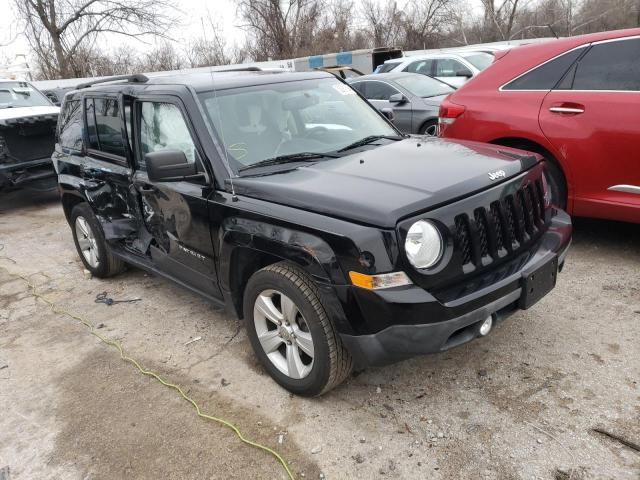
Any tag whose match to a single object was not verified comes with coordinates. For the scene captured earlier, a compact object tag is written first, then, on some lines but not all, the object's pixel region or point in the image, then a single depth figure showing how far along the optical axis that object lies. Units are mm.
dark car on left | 8086
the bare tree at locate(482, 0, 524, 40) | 38125
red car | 4105
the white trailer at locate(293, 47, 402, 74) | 23781
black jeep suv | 2453
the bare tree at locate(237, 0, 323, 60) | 37344
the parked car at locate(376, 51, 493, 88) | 11773
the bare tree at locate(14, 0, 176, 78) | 27047
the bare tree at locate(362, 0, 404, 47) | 40094
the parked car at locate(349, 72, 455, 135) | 8864
